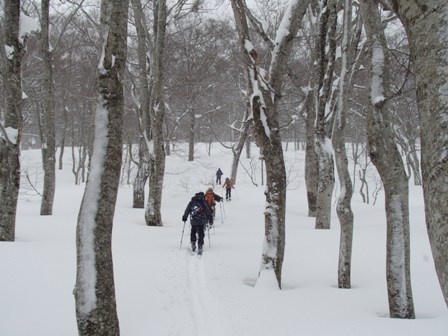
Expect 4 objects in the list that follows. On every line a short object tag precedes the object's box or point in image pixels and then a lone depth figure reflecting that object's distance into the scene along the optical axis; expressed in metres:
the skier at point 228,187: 22.24
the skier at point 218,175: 29.75
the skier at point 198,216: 10.04
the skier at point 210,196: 14.30
